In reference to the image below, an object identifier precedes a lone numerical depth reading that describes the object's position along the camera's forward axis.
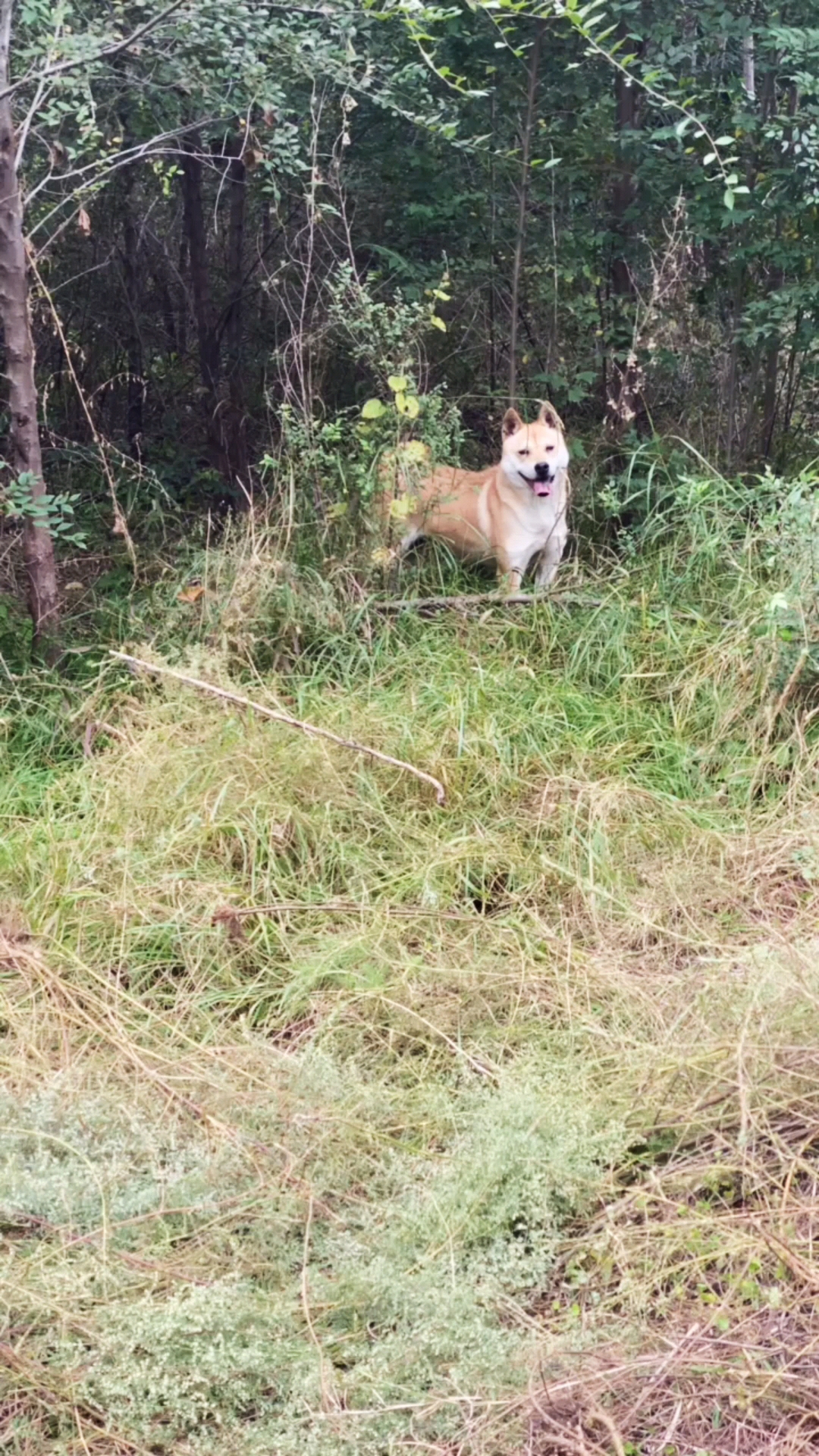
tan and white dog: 5.05
